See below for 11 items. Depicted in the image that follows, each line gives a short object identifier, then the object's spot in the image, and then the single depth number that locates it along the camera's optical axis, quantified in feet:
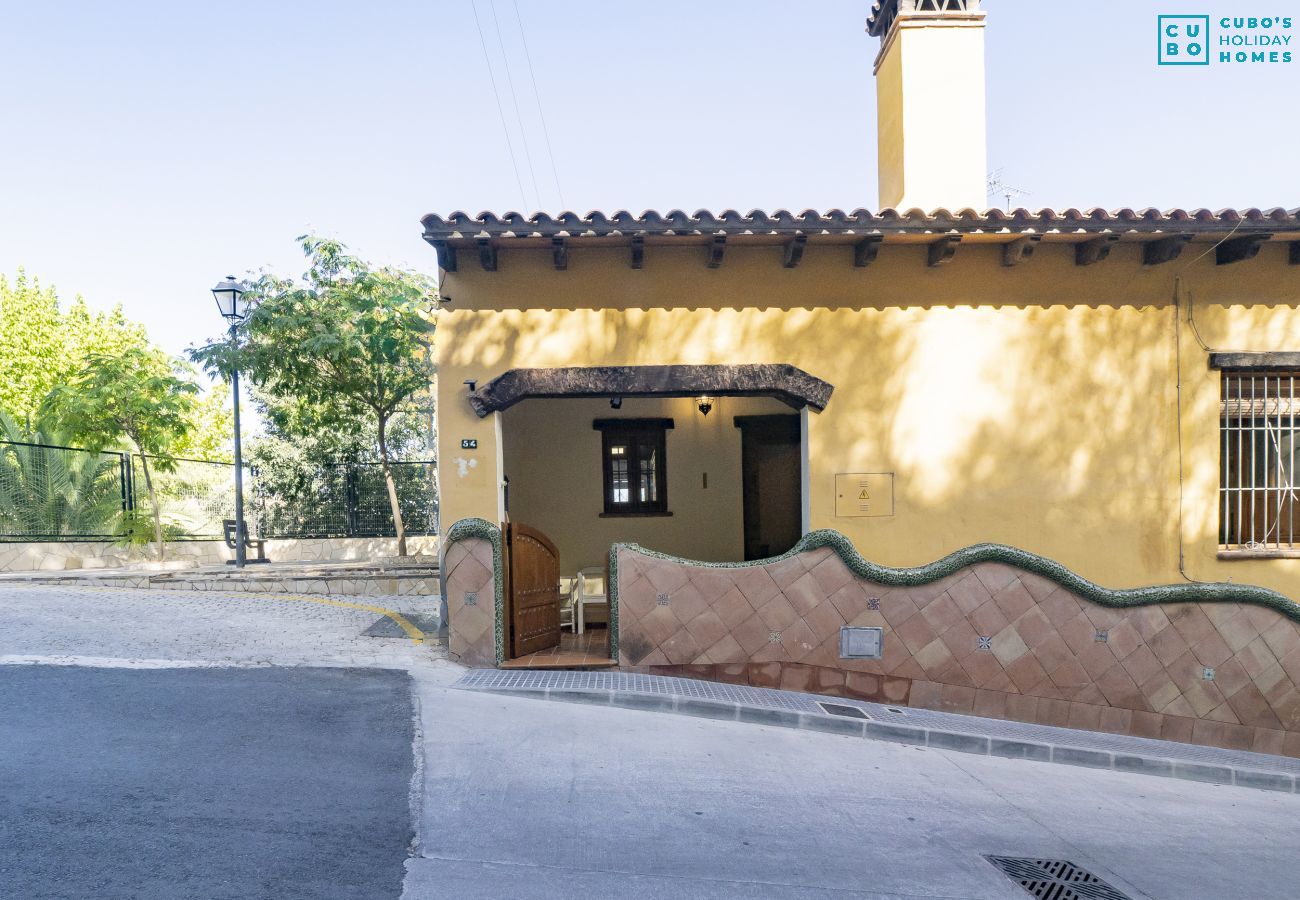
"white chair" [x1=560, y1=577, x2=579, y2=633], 28.96
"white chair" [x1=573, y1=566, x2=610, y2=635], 31.55
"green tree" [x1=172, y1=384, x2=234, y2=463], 106.42
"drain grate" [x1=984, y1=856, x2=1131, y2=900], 12.16
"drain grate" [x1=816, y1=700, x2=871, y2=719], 20.76
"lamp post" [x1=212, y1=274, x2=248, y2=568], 38.86
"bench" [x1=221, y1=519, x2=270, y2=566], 43.19
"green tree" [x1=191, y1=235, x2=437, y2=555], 38.83
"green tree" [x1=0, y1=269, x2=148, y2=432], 74.59
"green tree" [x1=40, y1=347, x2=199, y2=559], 40.91
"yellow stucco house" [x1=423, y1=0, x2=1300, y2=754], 23.31
